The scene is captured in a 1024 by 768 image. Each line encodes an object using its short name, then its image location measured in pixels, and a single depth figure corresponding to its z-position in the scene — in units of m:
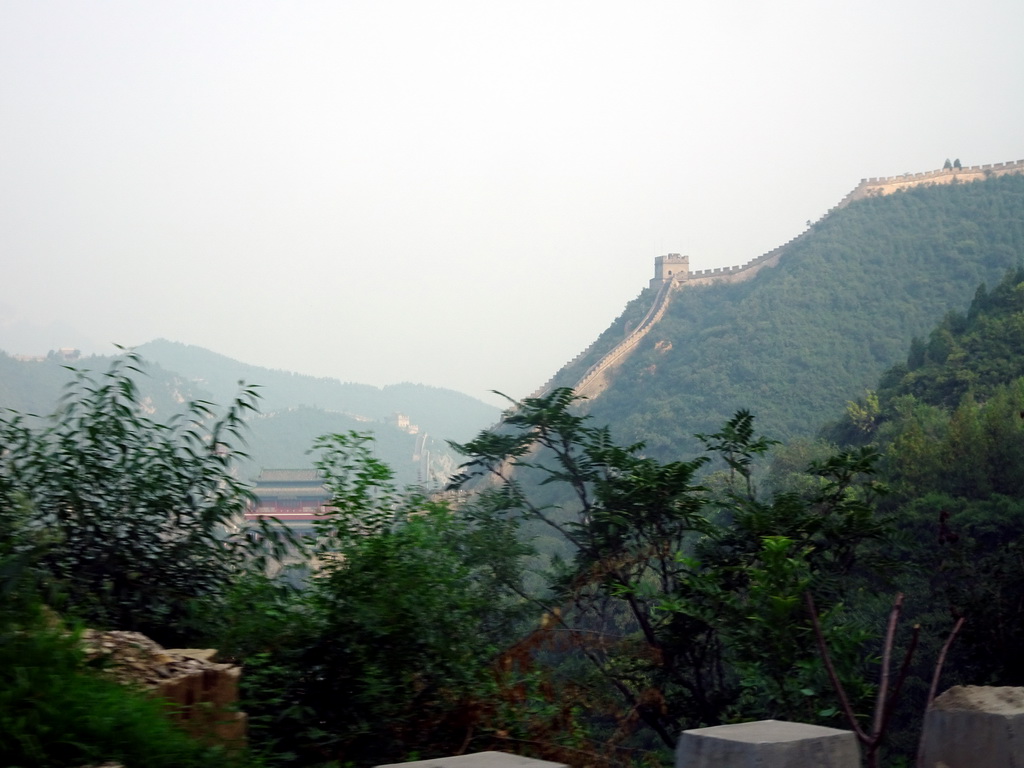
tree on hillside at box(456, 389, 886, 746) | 5.16
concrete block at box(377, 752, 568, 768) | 2.35
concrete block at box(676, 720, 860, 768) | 2.43
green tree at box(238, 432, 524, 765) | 4.41
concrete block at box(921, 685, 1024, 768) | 2.87
